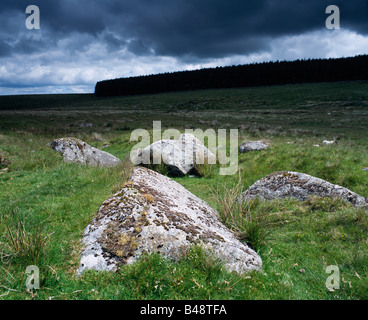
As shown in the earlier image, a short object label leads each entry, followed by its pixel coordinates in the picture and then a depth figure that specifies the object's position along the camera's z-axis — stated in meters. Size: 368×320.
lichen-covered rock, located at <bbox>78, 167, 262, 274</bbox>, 4.01
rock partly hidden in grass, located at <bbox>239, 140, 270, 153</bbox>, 13.20
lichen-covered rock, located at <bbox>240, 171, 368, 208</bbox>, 7.35
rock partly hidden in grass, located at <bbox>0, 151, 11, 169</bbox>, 10.54
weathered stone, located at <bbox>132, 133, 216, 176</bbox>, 11.39
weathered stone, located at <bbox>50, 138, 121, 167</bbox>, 12.85
